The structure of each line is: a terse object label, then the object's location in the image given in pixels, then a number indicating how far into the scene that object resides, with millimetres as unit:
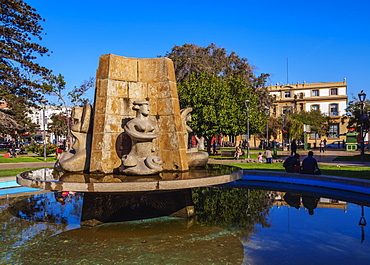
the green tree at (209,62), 37250
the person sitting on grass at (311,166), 11758
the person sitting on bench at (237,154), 26281
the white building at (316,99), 68919
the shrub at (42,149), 30100
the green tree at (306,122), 48178
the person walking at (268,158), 21317
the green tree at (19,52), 27125
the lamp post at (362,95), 22234
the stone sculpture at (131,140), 6664
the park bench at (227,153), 27969
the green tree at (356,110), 47828
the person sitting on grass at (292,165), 12594
